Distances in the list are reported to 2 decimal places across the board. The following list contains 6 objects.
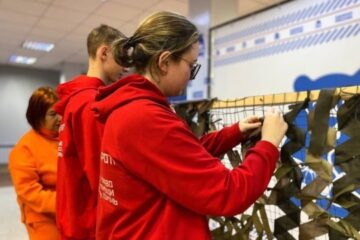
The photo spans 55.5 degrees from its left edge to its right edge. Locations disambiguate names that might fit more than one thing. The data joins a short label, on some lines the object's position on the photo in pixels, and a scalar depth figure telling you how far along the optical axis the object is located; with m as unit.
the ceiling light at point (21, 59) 7.98
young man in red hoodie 1.11
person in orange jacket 1.57
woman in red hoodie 0.72
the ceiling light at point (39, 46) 6.58
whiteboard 1.99
